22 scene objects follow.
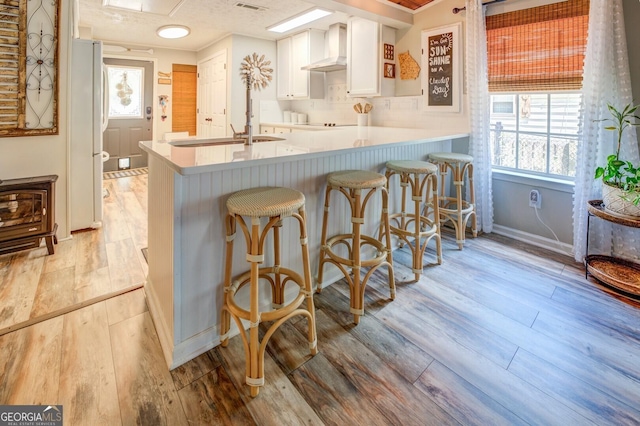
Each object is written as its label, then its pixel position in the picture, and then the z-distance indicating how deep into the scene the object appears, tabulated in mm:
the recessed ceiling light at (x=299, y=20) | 4029
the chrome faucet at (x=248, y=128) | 2159
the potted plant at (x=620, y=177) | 2139
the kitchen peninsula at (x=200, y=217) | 1493
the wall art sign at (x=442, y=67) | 3303
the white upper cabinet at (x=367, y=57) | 3760
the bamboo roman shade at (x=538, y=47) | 2584
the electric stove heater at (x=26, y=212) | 2451
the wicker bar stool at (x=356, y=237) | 1851
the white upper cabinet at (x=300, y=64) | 4793
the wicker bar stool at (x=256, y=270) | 1388
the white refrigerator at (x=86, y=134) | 2969
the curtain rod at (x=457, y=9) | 3184
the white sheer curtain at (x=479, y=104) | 3043
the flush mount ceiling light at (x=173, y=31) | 4578
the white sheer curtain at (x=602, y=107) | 2318
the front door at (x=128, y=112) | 5988
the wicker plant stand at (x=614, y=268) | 2139
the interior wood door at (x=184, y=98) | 6516
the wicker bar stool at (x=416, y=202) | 2299
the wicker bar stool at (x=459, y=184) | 2826
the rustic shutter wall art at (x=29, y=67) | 2424
